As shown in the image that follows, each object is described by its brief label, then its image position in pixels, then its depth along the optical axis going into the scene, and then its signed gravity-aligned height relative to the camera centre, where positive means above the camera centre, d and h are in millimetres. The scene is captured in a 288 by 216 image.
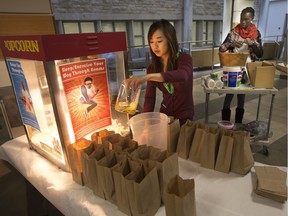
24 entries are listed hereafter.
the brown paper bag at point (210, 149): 734 -387
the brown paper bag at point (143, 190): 538 -374
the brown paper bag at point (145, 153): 654 -344
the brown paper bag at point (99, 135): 795 -345
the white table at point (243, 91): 1875 -515
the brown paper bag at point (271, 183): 611 -440
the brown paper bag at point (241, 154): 702 -393
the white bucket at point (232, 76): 1899 -394
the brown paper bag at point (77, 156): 717 -367
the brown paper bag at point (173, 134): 814 -363
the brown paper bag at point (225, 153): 712 -390
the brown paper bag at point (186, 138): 797 -373
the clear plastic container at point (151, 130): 826 -345
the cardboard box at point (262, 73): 1840 -370
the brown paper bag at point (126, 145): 707 -347
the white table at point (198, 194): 602 -471
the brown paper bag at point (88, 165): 652 -365
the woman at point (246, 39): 2258 -93
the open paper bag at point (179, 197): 489 -364
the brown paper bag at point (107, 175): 612 -370
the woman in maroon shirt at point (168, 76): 920 -169
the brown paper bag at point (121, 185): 573 -374
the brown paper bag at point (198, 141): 760 -374
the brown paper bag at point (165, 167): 596 -355
